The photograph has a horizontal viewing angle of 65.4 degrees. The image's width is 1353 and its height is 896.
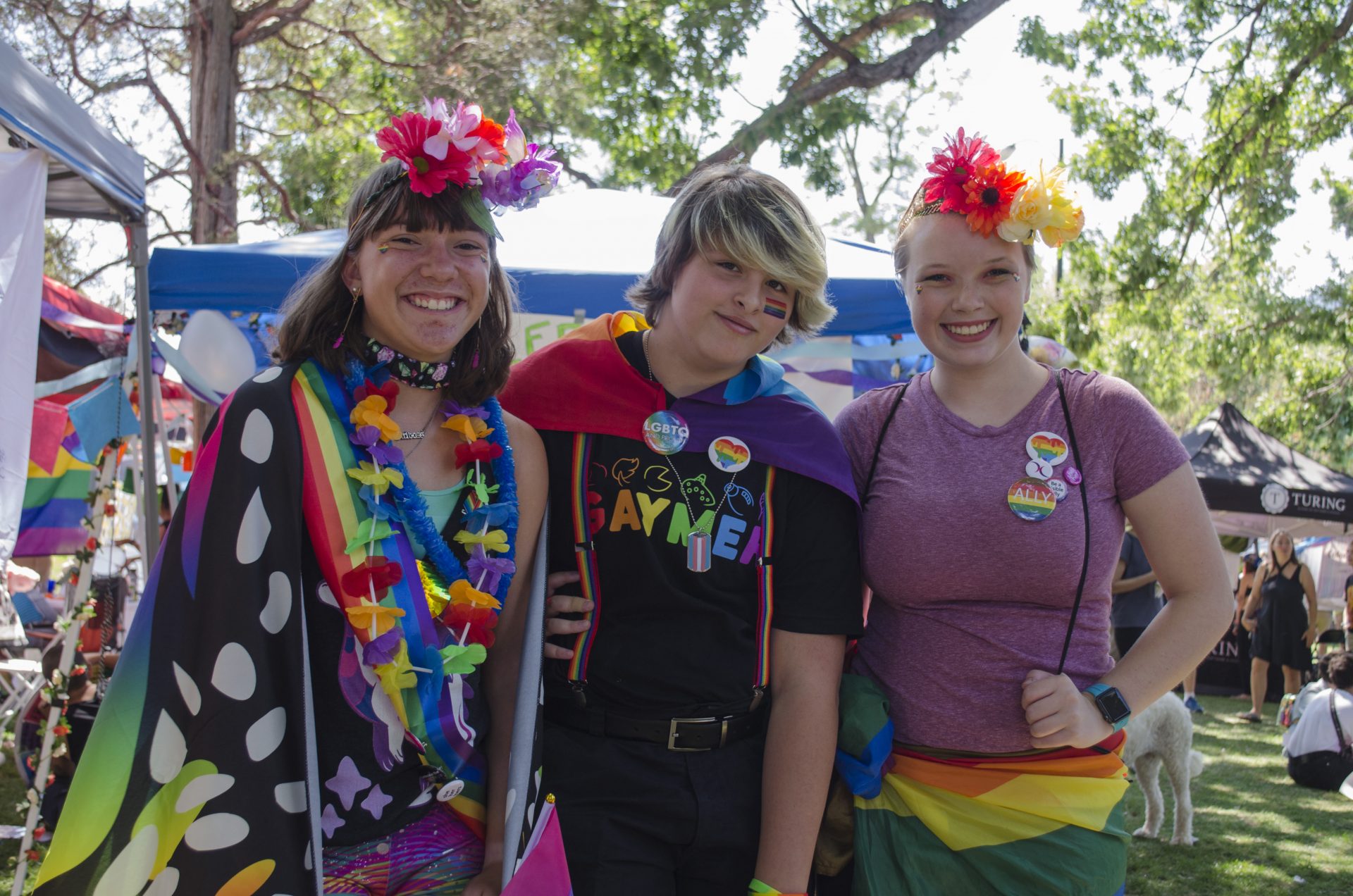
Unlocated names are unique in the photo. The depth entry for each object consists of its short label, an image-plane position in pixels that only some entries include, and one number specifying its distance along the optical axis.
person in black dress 10.45
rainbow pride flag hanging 7.36
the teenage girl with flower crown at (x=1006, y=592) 1.91
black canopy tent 11.48
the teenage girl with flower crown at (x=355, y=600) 1.64
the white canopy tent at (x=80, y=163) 2.98
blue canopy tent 4.12
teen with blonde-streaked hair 1.95
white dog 5.32
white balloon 4.29
